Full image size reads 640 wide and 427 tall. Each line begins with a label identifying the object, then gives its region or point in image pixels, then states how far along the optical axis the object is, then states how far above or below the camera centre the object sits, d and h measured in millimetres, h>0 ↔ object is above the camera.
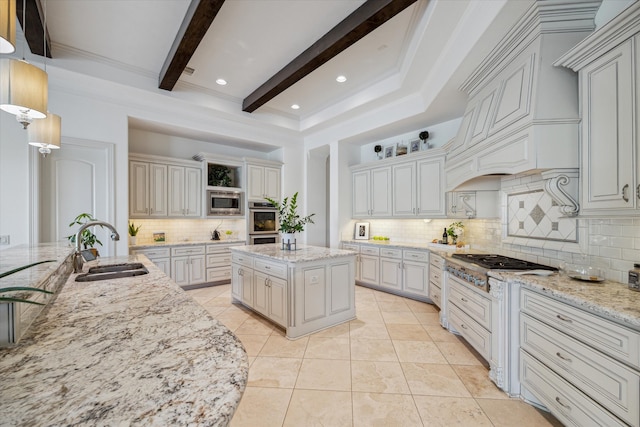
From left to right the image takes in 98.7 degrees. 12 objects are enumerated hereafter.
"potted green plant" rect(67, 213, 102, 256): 2680 -258
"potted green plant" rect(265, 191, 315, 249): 3504 -215
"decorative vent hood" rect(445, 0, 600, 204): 1962 +895
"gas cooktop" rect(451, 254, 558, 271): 2287 -465
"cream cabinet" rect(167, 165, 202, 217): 4887 +385
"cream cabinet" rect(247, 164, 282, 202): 5586 +633
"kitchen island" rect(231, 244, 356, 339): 2922 -854
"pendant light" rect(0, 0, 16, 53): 1092 +772
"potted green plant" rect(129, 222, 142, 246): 4457 -349
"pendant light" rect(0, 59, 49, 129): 1445 +681
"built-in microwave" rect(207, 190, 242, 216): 5258 +199
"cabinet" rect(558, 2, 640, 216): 1549 +595
